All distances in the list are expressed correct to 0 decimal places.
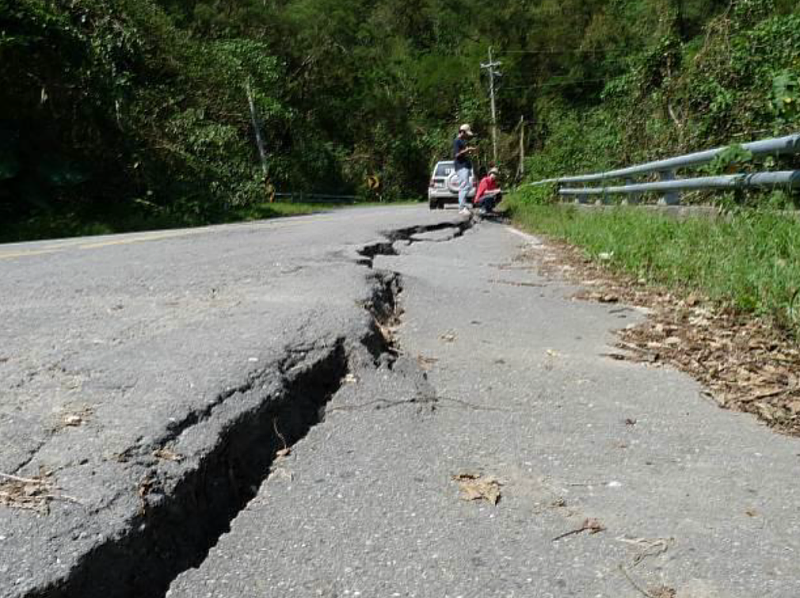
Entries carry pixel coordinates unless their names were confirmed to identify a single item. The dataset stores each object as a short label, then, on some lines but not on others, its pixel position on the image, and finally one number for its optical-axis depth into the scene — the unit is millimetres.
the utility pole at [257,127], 27859
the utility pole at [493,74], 37681
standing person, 12586
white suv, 20409
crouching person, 13094
